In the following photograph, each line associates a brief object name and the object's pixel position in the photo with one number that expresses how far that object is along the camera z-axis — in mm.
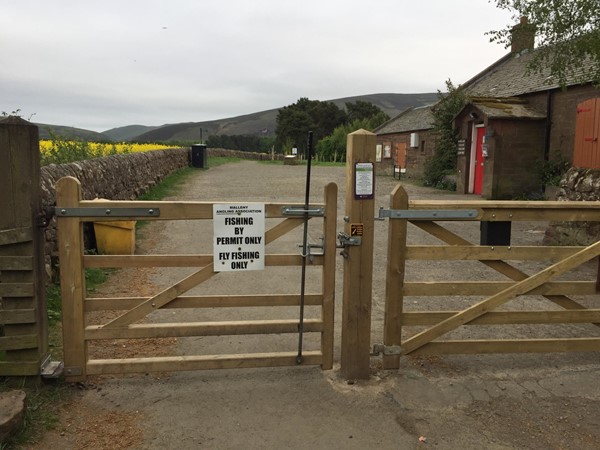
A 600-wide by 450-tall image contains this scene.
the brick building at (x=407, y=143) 27625
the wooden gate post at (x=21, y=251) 3570
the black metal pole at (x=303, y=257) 3842
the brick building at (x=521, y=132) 16469
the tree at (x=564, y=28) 8672
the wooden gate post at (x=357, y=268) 3908
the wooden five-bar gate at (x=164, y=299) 3799
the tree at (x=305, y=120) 90500
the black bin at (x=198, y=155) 31328
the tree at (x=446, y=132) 22266
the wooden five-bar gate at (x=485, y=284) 4133
